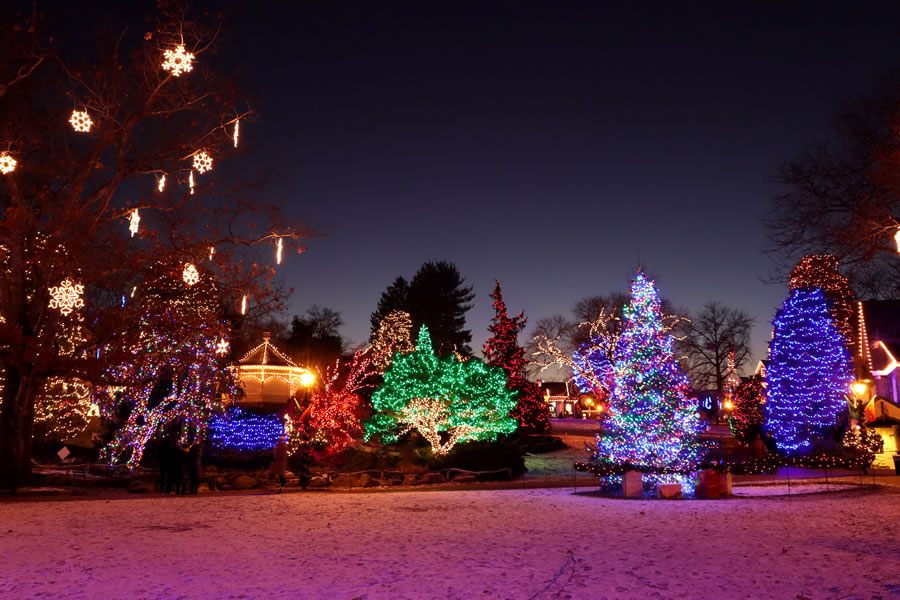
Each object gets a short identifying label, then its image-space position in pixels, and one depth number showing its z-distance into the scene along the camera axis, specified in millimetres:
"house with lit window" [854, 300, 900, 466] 39750
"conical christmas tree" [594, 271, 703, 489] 18062
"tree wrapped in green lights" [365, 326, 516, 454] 28031
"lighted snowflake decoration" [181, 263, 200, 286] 17375
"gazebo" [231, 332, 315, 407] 37781
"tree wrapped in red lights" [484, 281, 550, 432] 42406
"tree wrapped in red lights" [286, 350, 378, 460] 28234
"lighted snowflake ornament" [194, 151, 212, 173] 18000
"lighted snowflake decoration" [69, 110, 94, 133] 15094
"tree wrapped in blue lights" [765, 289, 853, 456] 34000
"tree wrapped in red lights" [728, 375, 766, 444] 37812
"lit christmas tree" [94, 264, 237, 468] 21406
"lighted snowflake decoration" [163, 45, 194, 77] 16219
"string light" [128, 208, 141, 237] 17875
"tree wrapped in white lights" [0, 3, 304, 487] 17953
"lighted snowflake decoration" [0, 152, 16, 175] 14602
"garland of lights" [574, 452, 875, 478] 24297
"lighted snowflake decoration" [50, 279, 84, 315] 18625
